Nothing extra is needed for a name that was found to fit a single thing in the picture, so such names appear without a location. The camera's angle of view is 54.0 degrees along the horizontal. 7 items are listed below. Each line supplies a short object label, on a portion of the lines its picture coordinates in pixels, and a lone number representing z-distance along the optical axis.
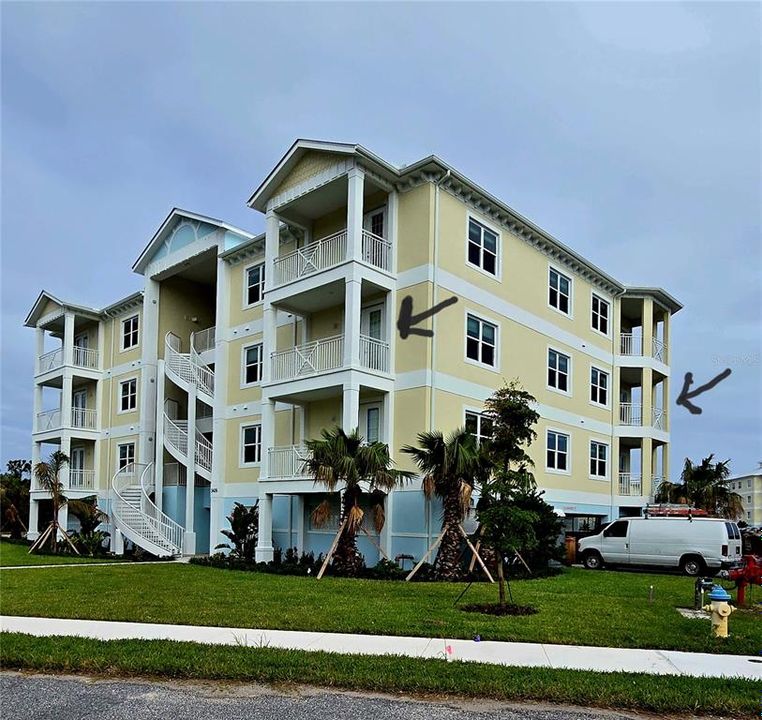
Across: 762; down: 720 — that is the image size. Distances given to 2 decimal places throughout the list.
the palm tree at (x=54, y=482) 29.73
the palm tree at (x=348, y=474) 18.53
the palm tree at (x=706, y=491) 30.41
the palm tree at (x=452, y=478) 18.28
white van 21.67
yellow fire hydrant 10.31
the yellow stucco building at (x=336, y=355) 21.69
